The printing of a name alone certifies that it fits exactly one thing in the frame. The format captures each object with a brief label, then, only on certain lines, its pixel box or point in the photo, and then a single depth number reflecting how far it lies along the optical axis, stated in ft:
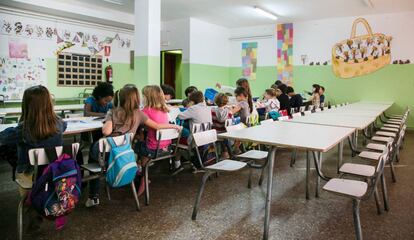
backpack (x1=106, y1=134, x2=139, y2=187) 8.57
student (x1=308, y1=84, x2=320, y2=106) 27.03
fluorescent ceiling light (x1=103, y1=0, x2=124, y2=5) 24.72
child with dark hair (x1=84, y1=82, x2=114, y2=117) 13.78
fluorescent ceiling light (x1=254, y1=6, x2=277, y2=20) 26.96
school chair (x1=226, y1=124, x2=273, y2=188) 10.43
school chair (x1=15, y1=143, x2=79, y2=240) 7.13
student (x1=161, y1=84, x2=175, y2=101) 16.20
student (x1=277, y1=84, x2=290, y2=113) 21.08
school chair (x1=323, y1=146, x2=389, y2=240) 7.01
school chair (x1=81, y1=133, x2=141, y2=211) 8.49
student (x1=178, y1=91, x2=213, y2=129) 12.91
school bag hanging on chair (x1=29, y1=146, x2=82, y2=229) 7.03
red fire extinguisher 28.15
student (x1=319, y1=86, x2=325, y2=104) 28.09
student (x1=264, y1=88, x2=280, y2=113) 18.72
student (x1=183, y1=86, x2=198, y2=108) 14.19
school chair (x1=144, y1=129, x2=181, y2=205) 10.28
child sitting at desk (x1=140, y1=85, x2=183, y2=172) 11.10
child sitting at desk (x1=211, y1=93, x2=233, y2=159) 14.29
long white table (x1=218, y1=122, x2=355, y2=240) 7.97
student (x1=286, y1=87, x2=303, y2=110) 22.08
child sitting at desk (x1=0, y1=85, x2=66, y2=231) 7.72
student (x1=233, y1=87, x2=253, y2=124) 15.38
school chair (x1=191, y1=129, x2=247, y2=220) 9.01
